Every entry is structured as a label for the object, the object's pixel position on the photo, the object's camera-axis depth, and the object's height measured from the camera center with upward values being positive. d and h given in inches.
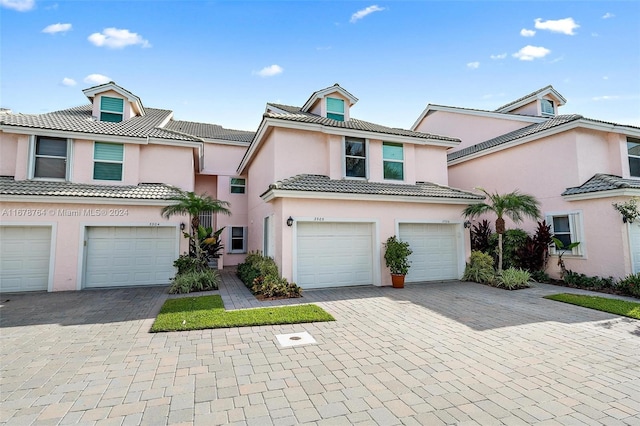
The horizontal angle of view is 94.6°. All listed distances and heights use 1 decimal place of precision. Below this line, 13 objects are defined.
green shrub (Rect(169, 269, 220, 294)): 408.5 -63.1
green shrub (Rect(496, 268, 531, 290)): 423.2 -66.6
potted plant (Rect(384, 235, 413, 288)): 426.7 -36.3
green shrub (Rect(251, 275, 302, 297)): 371.5 -65.6
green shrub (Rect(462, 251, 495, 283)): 469.4 -55.7
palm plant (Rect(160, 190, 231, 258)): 440.1 +45.0
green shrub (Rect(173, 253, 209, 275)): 442.9 -40.0
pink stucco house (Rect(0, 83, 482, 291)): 418.6 +55.5
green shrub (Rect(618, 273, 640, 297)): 376.8 -69.4
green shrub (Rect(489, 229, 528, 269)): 512.7 -19.9
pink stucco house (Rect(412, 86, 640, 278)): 425.1 +104.4
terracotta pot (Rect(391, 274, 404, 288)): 428.1 -66.6
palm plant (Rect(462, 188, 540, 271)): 440.1 +39.6
